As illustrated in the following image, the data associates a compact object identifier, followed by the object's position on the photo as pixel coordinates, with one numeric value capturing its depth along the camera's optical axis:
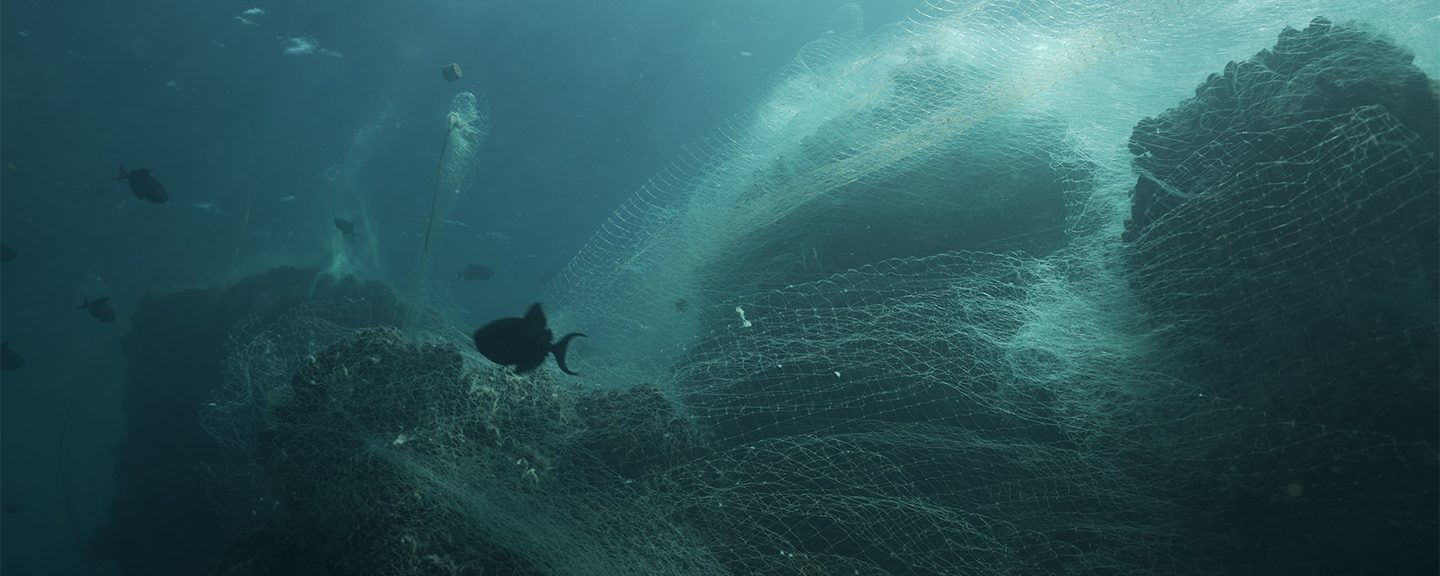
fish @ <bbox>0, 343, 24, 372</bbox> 13.00
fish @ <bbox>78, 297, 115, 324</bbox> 12.44
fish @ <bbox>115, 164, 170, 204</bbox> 9.37
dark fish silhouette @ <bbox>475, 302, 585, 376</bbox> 4.62
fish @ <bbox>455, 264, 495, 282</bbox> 14.52
